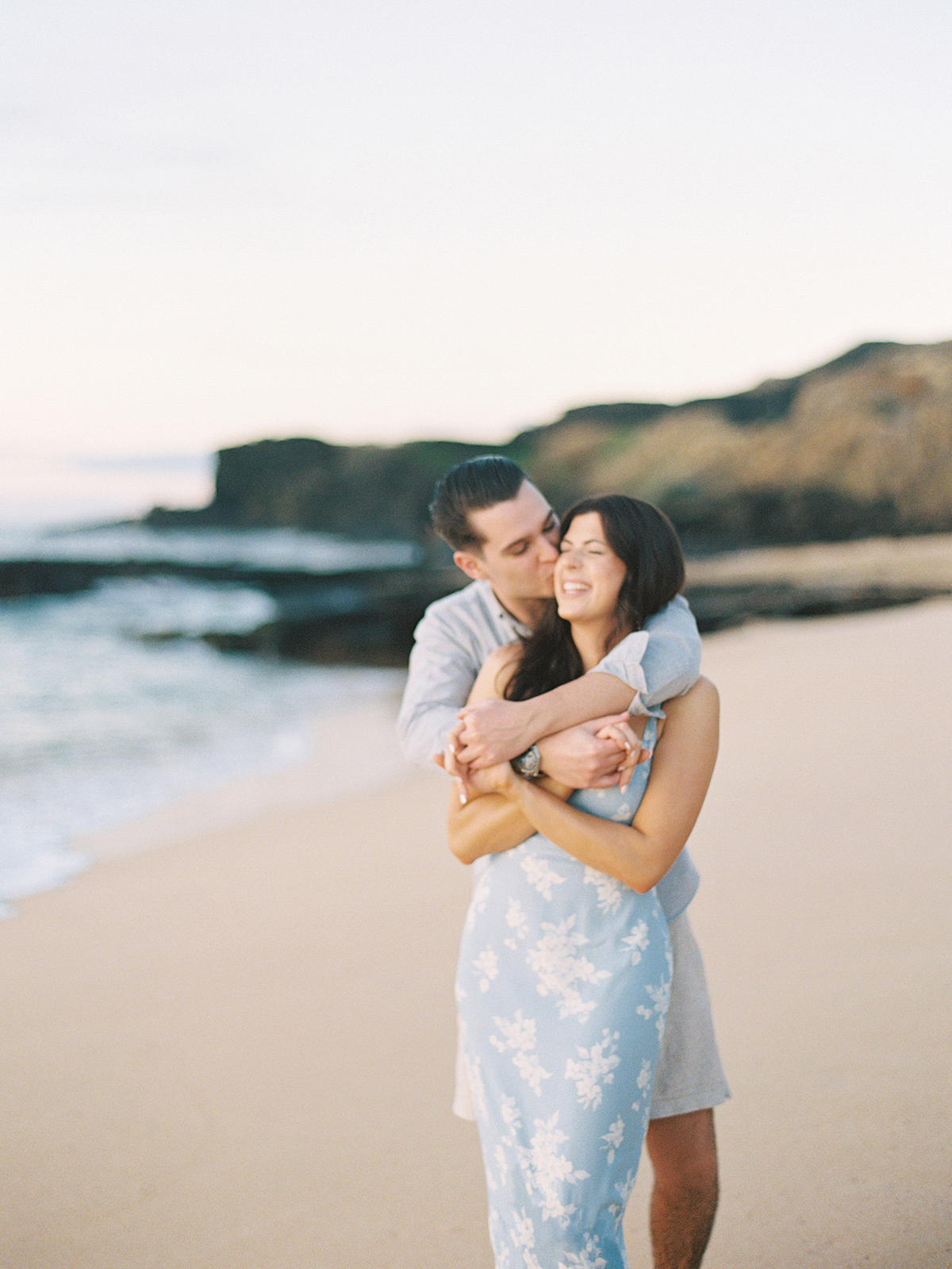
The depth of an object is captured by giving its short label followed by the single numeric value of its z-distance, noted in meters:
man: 1.87
